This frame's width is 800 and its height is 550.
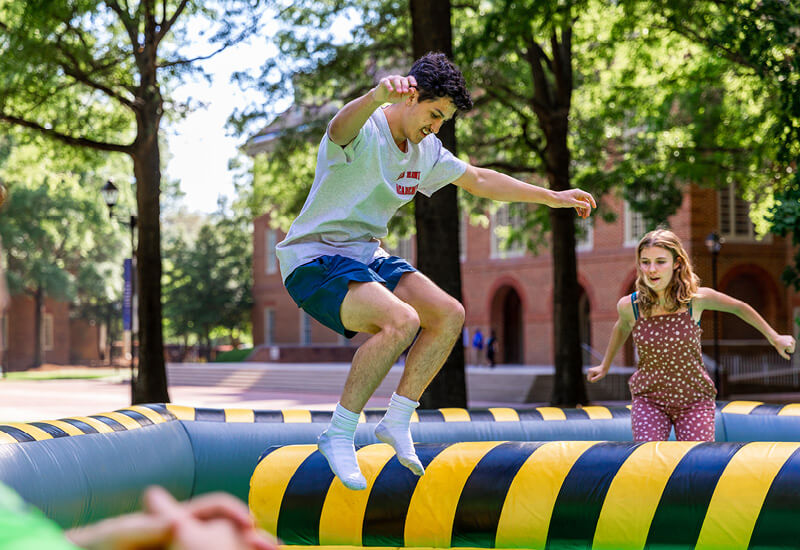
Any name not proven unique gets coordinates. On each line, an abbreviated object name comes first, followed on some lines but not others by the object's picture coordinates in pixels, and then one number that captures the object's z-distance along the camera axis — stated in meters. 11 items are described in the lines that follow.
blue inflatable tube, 4.89
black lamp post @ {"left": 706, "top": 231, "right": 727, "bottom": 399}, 21.98
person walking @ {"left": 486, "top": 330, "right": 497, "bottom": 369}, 33.59
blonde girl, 5.56
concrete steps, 24.53
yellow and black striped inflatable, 4.17
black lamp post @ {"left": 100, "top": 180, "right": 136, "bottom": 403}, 19.06
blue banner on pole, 20.64
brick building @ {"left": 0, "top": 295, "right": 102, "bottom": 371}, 51.22
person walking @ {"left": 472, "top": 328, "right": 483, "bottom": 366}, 36.09
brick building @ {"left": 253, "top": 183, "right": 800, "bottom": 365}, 31.08
